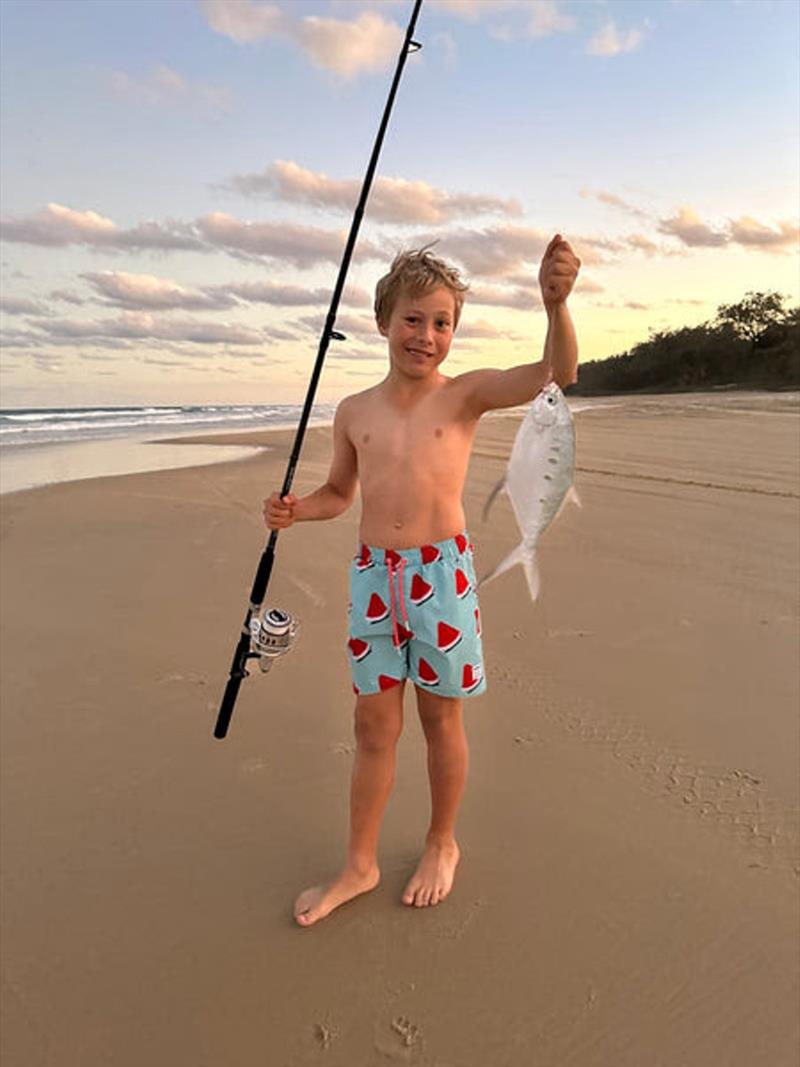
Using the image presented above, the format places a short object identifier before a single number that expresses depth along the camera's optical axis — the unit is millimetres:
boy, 2314
